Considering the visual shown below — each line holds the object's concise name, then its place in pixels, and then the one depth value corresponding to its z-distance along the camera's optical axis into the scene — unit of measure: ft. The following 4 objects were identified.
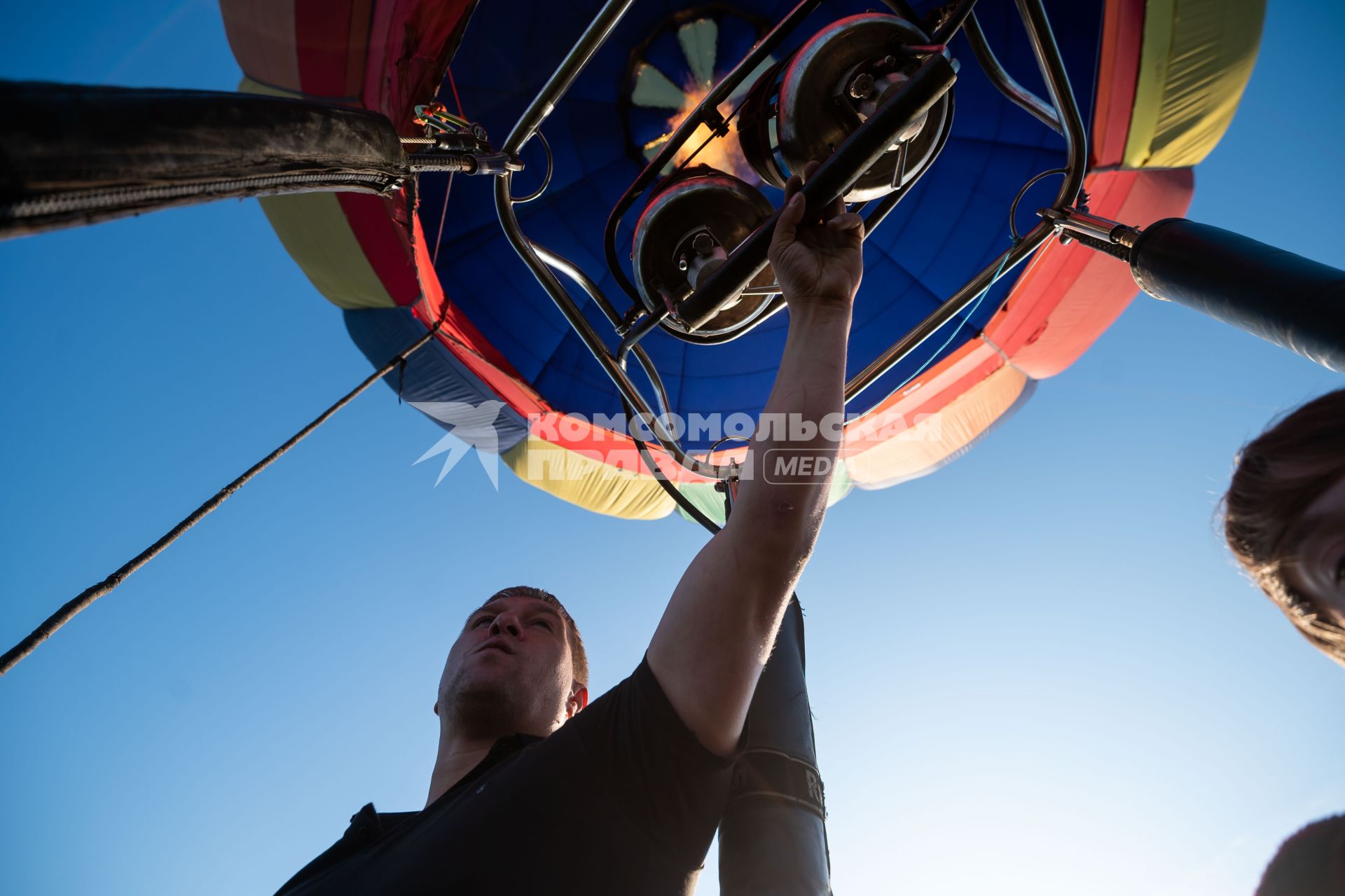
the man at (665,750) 3.02
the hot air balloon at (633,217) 7.64
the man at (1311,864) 2.38
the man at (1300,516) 2.73
